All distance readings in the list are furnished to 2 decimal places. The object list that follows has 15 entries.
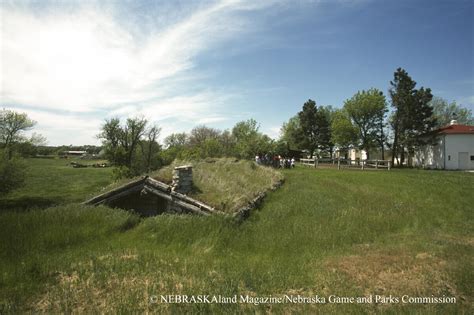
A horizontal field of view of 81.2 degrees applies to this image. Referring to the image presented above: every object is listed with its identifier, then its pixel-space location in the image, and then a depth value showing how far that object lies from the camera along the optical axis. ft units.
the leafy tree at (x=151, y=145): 190.21
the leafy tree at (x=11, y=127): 124.88
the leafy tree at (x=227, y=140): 136.87
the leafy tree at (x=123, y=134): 187.11
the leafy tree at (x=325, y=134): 225.35
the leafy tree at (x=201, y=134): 252.48
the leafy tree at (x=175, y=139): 288.10
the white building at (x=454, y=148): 125.08
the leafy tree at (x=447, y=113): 218.59
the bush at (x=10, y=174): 79.47
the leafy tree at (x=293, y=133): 224.33
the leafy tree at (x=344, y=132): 185.98
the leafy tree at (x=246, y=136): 138.62
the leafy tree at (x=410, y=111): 144.87
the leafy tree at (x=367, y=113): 183.62
